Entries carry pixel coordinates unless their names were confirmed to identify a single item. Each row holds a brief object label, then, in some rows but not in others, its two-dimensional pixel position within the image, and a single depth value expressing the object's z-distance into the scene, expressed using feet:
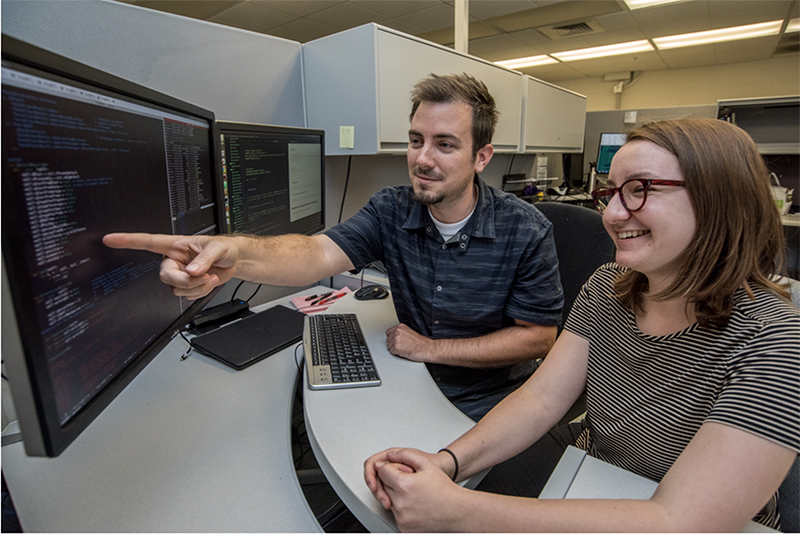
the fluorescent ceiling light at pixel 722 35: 15.16
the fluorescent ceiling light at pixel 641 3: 12.66
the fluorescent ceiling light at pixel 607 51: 17.93
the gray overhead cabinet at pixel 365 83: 4.33
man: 3.53
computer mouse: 4.30
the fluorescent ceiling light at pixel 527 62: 20.53
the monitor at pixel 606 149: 10.55
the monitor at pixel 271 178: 3.28
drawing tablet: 3.19
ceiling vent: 14.98
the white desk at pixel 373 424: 1.90
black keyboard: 2.67
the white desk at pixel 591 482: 1.88
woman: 1.56
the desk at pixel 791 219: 8.62
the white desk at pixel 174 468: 1.80
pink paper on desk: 4.26
